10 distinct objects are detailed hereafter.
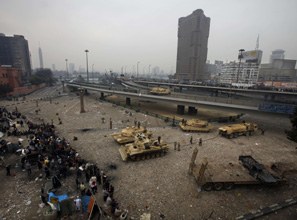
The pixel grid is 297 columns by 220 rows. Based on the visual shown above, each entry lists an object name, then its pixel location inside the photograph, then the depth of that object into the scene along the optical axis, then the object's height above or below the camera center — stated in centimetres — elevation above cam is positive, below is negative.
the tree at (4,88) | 4928 -540
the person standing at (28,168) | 1231 -725
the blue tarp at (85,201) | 946 -752
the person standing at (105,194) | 1012 -745
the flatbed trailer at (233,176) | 1116 -698
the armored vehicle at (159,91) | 3716 -365
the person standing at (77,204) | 934 -747
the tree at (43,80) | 7643 -344
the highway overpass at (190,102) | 2580 -470
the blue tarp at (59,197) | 946 -729
